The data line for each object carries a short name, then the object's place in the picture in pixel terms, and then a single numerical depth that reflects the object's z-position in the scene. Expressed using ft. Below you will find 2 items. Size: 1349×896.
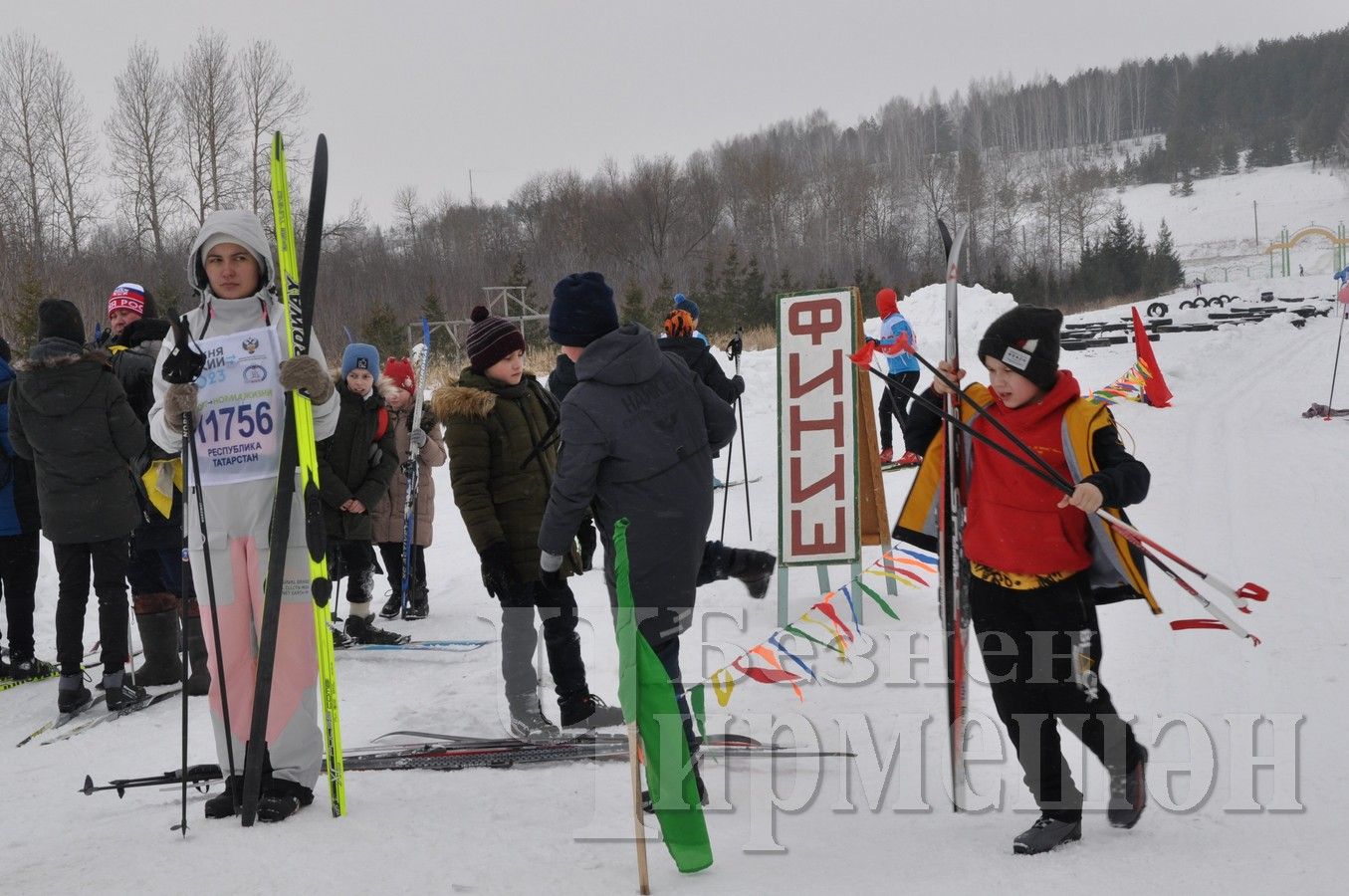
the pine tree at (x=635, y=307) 98.99
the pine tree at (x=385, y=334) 87.40
